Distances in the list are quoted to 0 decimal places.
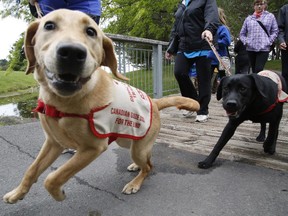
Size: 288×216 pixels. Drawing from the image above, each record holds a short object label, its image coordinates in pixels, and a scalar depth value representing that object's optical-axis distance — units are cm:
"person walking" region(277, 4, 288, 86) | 422
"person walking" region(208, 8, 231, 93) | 532
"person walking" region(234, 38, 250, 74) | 603
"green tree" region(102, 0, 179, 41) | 1188
